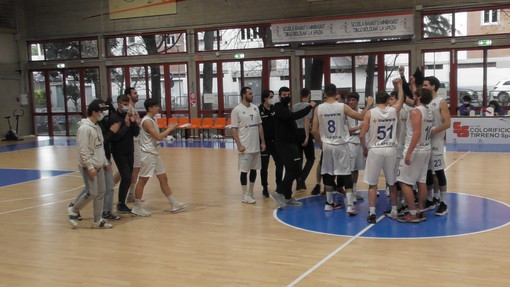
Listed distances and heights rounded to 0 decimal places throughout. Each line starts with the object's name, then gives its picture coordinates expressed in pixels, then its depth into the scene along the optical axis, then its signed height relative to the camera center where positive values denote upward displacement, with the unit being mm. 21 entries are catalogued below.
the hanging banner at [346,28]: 17797 +2329
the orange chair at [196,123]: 20708 -893
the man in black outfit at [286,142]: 8109 -665
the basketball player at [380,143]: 7082 -628
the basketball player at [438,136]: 7348 -588
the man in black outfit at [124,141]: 7895 -570
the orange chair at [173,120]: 21041 -763
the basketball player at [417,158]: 6996 -835
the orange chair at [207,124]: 20516 -929
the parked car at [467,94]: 18234 -36
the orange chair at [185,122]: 21094 -847
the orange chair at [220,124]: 20391 -933
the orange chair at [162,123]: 21094 -869
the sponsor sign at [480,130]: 15578 -1100
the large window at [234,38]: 20547 +2361
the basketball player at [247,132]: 8562 -527
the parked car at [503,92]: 17625 +5
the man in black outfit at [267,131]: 8820 -548
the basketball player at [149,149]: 7801 -698
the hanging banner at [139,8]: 21688 +3815
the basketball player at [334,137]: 7582 -578
